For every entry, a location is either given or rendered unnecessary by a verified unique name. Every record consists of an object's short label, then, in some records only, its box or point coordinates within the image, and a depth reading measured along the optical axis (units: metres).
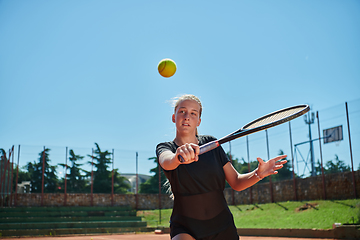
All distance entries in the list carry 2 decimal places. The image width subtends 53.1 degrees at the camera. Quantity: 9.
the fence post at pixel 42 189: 23.94
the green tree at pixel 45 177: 24.52
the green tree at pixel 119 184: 27.46
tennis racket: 2.45
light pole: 19.80
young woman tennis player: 2.57
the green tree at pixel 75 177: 25.30
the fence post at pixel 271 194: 21.89
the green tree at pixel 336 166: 17.37
